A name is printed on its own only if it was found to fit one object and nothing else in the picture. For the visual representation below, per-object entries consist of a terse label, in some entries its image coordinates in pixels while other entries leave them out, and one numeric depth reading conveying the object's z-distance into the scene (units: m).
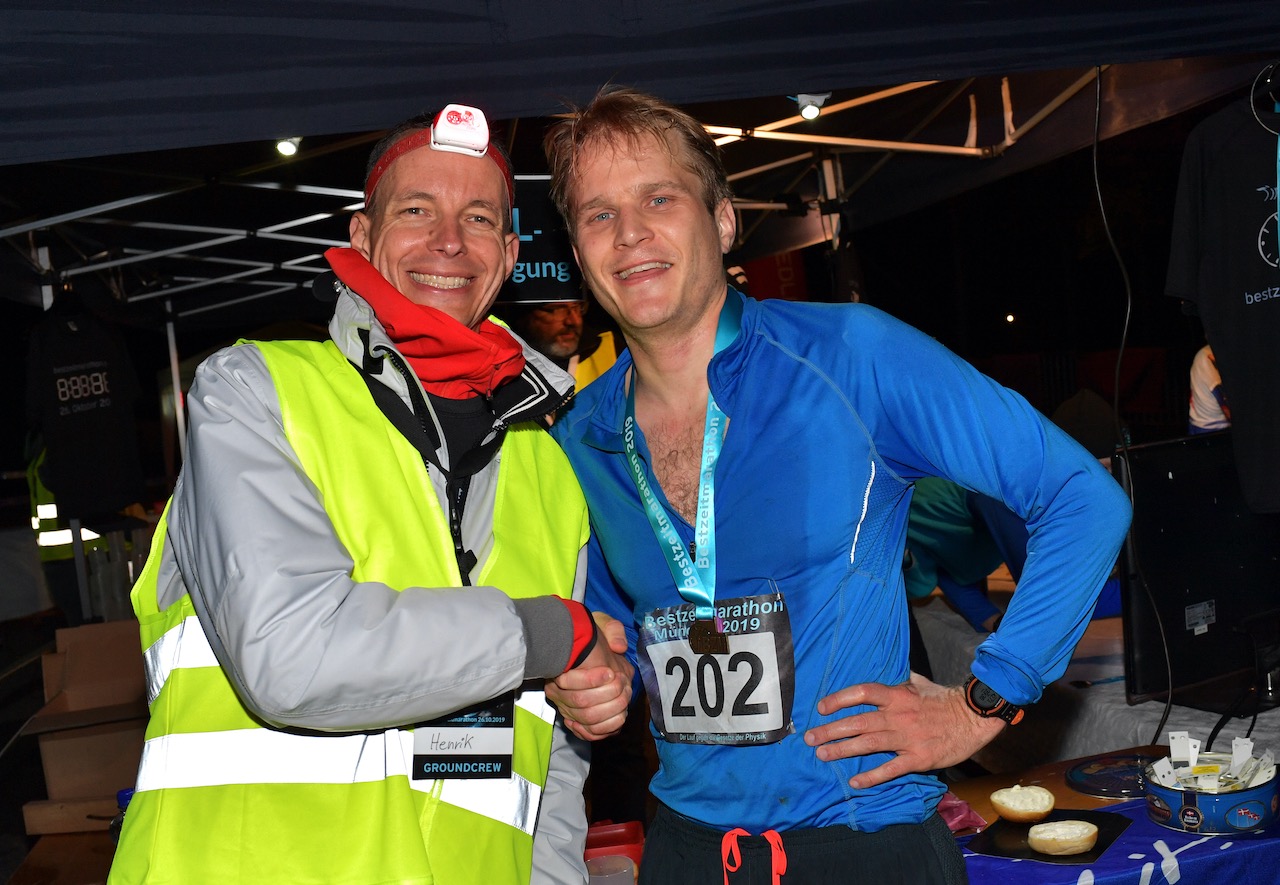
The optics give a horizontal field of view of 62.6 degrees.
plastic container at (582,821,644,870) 2.55
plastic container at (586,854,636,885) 2.32
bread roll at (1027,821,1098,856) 2.31
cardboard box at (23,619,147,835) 4.49
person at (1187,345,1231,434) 5.48
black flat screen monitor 2.93
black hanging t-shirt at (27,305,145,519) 6.94
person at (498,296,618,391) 4.70
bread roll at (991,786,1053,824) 2.49
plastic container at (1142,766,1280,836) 2.33
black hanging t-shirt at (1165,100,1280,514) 3.36
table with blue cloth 2.22
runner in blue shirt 1.89
